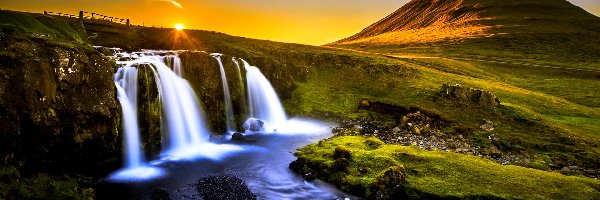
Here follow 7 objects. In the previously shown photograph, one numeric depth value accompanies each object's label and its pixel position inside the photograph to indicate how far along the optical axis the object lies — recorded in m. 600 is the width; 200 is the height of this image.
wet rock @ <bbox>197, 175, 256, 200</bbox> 16.06
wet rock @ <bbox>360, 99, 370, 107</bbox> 33.72
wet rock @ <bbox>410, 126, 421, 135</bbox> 26.05
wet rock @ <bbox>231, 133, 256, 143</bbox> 25.39
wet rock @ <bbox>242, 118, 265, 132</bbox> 28.67
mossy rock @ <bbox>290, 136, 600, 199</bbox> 15.70
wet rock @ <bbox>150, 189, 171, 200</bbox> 15.84
